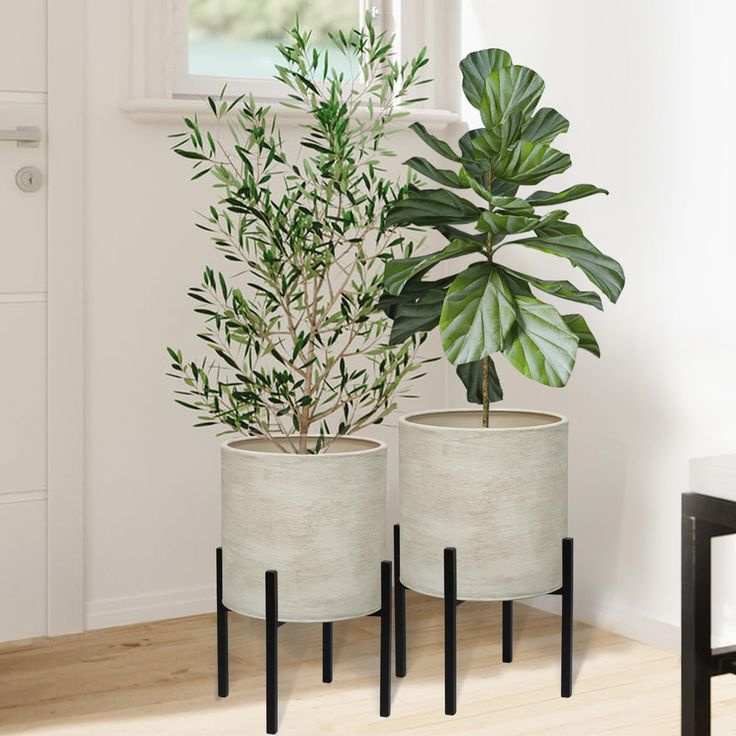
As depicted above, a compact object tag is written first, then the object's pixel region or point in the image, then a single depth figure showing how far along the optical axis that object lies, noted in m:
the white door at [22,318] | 2.44
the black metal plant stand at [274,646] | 1.95
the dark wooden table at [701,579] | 1.47
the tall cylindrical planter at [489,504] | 2.04
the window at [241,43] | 2.57
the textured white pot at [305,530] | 1.97
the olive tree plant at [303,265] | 2.10
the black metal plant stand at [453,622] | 2.04
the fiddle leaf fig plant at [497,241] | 1.95
